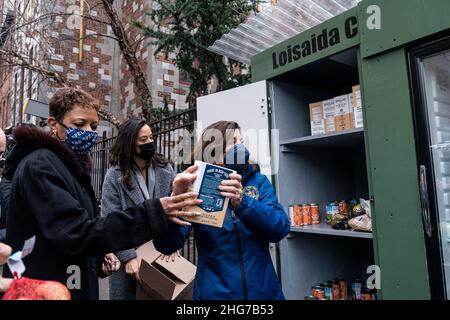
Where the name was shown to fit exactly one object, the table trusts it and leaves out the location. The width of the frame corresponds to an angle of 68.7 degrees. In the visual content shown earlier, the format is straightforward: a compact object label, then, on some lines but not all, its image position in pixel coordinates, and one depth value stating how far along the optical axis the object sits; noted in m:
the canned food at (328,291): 2.90
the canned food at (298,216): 2.95
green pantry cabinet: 1.93
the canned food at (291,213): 2.96
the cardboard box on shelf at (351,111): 2.73
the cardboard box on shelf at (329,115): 2.92
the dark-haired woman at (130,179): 2.59
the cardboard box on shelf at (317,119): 3.01
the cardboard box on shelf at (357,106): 2.55
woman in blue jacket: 1.77
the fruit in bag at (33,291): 0.71
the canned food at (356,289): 2.90
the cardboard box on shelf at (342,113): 2.79
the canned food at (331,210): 2.94
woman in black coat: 1.16
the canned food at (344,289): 3.02
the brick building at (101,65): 9.86
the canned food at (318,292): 2.92
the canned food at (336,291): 2.94
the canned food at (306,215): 2.98
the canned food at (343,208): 2.97
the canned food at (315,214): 3.03
